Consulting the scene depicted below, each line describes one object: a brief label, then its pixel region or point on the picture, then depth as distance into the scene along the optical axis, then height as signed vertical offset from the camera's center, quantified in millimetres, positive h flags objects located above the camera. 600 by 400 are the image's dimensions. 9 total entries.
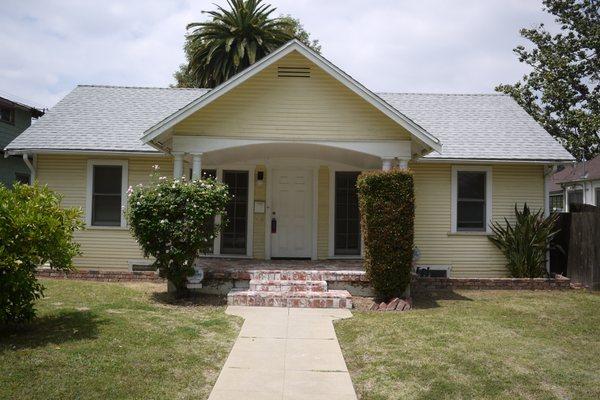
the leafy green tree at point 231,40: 30172 +11526
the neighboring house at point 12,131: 22484 +4329
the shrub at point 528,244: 12289 -212
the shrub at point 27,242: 6426 -213
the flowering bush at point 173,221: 9422 +131
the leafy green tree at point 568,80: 28156 +8782
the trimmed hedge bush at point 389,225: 9367 +137
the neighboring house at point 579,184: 23438 +2570
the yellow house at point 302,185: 12836 +1191
